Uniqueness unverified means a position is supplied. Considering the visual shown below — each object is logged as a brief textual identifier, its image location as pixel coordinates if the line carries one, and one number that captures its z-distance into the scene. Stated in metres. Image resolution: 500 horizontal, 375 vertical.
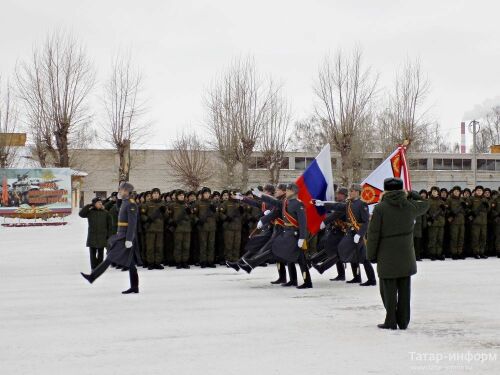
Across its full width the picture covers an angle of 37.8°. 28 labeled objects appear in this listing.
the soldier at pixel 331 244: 12.32
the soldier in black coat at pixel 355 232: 11.85
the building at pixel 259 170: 59.62
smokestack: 87.05
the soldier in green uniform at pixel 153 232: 15.05
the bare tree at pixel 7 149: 46.00
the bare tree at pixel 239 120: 42.16
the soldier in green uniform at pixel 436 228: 16.84
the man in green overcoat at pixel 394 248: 7.66
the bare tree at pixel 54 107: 38.47
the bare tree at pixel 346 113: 41.50
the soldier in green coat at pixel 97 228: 14.18
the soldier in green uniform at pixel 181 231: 15.14
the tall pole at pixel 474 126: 54.25
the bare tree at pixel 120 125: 41.22
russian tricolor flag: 12.57
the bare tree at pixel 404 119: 45.28
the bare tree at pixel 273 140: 43.28
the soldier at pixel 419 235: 16.38
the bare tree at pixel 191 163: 57.34
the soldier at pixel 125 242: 10.74
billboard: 35.72
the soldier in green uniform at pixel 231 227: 15.58
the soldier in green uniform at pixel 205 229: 15.39
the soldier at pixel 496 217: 17.36
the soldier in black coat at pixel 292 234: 11.37
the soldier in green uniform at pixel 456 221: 17.02
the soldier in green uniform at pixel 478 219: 17.14
